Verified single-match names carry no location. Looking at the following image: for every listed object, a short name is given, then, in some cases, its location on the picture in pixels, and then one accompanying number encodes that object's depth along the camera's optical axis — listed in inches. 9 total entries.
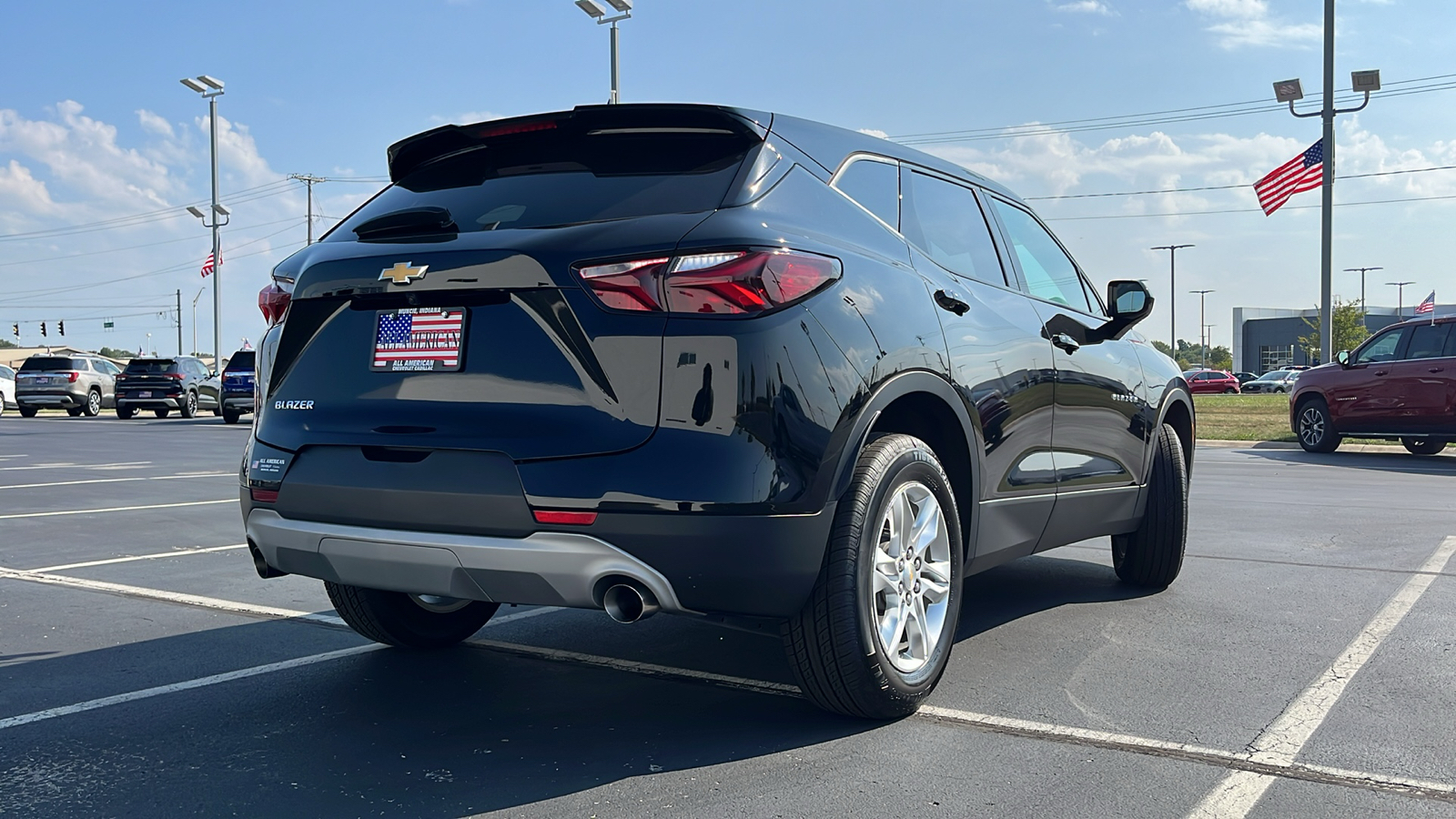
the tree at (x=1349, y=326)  3038.9
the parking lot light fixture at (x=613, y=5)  962.1
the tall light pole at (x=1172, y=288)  3521.2
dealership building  3782.0
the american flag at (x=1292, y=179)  939.3
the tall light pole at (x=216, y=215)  1824.6
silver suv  1315.2
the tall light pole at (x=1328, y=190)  928.9
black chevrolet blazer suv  122.8
